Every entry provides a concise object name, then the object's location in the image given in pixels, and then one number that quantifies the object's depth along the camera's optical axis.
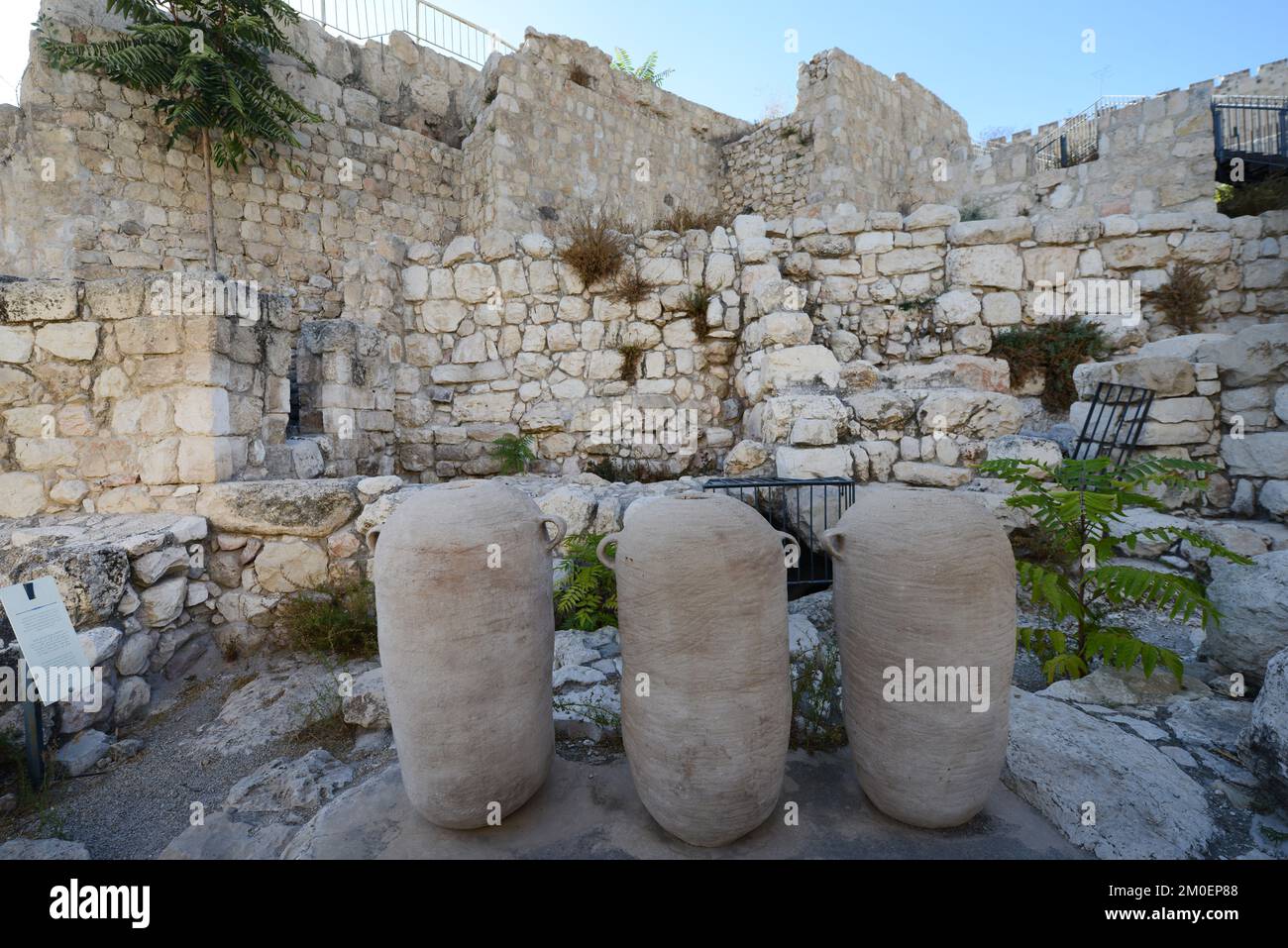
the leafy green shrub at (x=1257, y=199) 6.48
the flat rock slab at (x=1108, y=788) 1.73
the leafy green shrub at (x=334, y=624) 3.37
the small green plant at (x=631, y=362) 5.98
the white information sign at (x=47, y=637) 2.33
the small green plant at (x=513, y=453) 5.61
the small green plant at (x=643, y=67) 11.06
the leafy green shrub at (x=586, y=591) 3.37
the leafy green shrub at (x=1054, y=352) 5.52
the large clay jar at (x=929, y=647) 1.59
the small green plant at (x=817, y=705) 2.21
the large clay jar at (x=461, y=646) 1.65
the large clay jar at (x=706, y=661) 1.57
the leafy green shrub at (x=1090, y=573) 2.31
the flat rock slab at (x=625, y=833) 1.67
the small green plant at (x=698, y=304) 5.95
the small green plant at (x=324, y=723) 2.68
